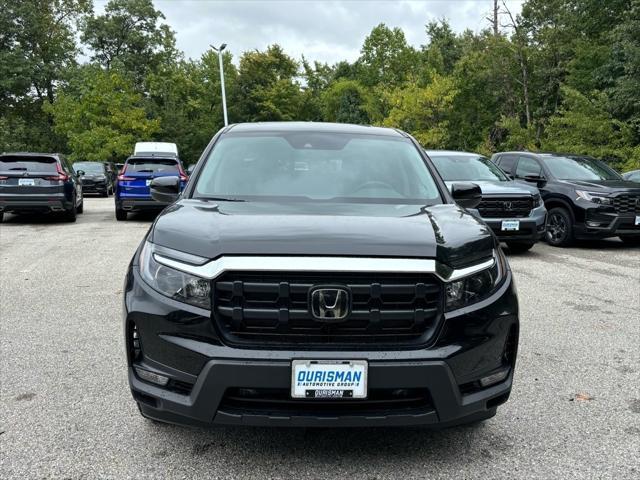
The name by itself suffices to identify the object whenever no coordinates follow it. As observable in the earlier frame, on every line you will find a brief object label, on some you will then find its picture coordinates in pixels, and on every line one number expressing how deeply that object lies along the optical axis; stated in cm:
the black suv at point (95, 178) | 2500
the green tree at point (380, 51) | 4660
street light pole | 3172
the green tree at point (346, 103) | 5188
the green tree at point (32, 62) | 4069
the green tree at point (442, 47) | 3875
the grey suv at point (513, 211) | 929
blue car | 1364
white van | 2351
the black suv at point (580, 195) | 1004
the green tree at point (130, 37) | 4812
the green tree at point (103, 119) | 3547
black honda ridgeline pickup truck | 241
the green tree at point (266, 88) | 4853
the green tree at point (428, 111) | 2948
